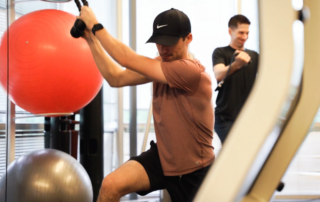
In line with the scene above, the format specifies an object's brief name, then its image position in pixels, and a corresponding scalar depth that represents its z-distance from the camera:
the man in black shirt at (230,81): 2.57
